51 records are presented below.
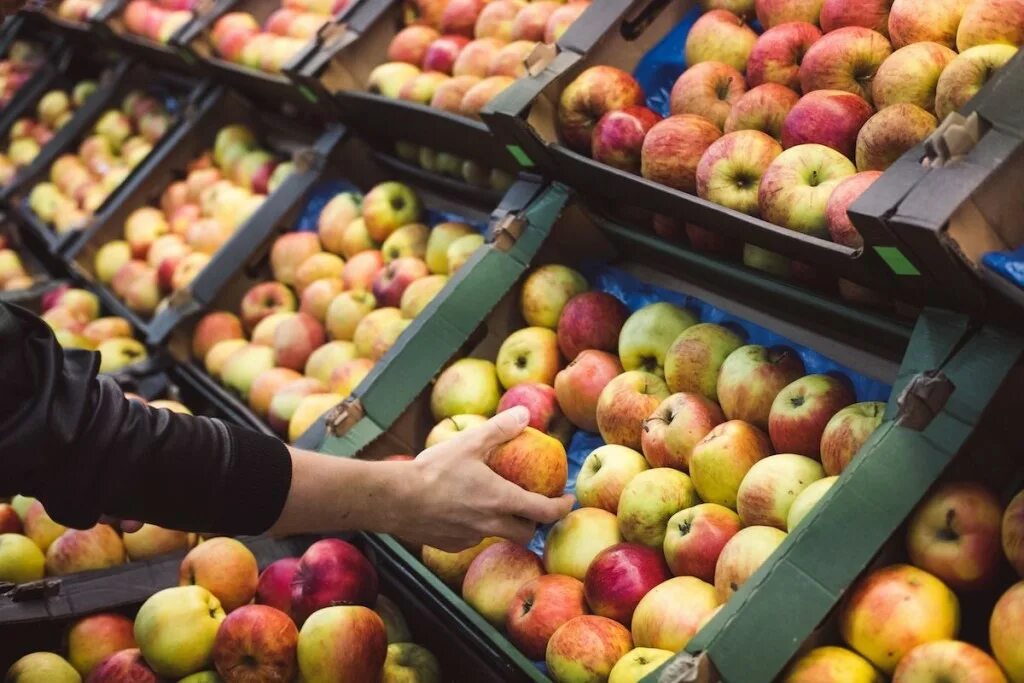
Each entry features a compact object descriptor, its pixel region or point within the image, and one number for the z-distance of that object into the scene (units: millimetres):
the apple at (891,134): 2230
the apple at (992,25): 2189
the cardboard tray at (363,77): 3707
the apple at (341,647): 2416
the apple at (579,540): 2412
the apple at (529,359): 3010
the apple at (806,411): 2254
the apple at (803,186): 2275
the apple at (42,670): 2537
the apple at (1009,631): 1656
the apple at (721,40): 2908
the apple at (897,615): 1768
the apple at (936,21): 2389
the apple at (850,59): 2502
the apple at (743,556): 2029
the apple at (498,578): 2443
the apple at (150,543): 3135
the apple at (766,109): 2609
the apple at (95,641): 2674
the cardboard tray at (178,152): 5133
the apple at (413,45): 4051
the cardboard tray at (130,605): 2562
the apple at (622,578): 2217
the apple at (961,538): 1837
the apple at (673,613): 2057
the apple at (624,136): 2816
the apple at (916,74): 2307
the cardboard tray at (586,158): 2527
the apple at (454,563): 2609
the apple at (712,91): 2803
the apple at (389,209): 3961
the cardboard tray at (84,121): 6188
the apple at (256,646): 2445
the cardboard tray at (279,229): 4055
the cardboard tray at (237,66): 4547
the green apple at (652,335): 2758
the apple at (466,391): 2994
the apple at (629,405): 2607
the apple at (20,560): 3053
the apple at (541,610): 2277
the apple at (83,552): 3051
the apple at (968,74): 2121
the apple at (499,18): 3805
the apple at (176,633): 2543
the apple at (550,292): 3088
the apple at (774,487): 2137
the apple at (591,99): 2951
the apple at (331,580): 2637
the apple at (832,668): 1767
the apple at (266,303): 4168
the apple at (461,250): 3457
